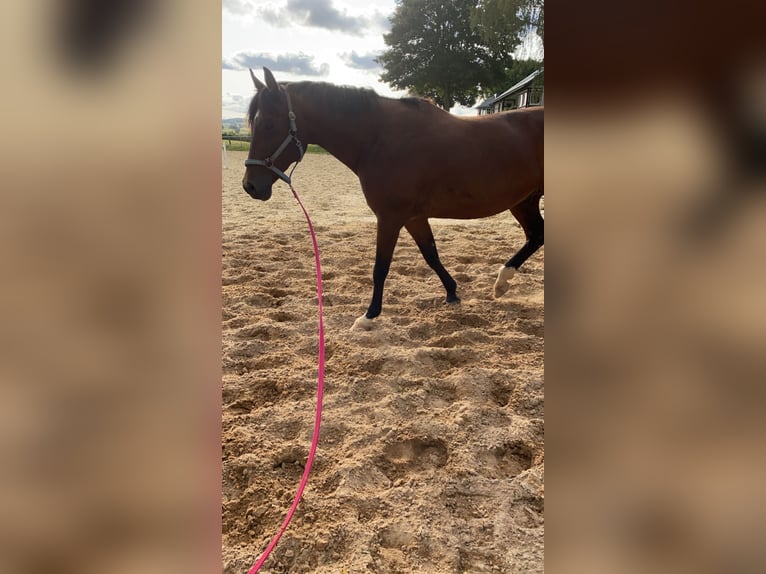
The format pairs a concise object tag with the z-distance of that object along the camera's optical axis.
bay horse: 3.17
